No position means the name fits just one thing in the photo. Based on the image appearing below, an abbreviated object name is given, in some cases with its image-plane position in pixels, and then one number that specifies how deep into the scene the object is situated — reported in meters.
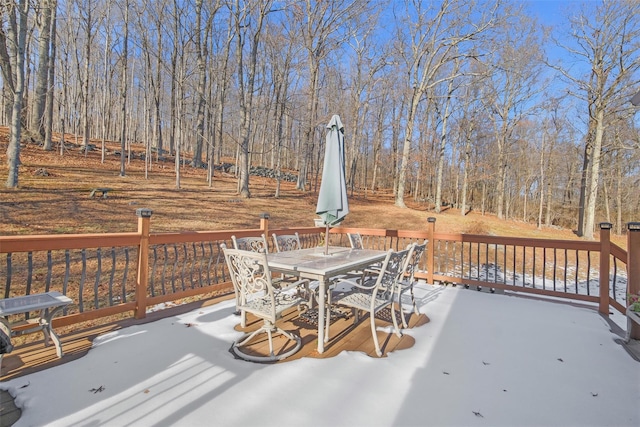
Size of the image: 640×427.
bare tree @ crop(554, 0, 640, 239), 12.03
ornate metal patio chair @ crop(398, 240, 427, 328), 3.18
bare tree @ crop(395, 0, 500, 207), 13.62
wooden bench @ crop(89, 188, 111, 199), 8.84
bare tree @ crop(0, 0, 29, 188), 7.67
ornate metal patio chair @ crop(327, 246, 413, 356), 2.73
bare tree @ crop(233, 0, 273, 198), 11.67
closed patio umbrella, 3.53
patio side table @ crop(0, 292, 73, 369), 2.14
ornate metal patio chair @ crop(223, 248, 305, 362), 2.48
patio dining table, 2.69
